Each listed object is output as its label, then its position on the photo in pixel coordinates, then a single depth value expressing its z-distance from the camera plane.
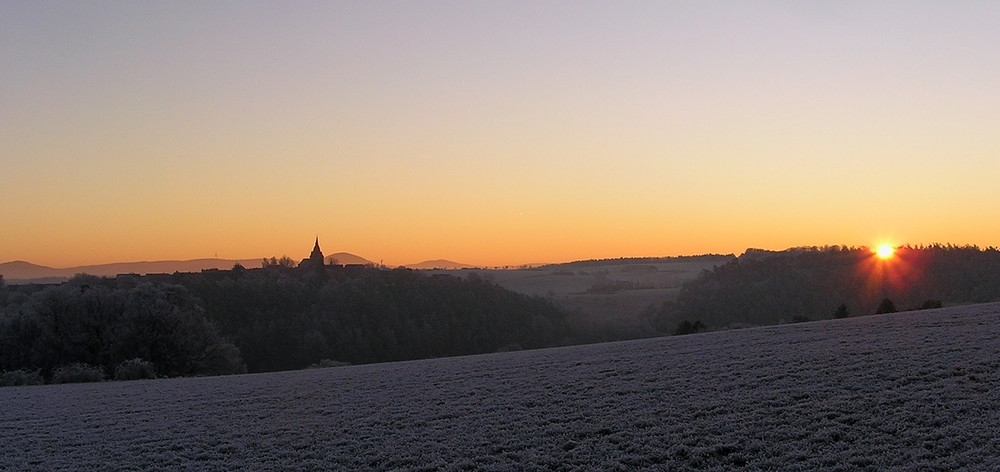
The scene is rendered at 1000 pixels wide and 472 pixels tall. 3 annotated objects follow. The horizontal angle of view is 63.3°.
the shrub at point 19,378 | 47.16
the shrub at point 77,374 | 47.44
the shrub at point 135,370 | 48.35
